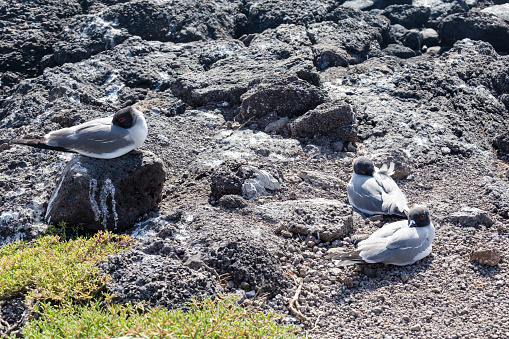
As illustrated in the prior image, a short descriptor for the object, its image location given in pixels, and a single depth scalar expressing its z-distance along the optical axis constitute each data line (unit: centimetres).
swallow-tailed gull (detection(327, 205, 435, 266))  449
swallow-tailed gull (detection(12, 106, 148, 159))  530
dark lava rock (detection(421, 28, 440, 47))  1040
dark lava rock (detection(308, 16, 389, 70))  855
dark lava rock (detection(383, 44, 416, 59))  951
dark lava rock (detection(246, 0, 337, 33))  981
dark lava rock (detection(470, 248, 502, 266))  446
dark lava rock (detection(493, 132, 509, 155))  696
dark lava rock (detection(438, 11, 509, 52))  977
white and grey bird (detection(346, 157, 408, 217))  545
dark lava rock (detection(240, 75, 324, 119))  715
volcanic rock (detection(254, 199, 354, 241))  506
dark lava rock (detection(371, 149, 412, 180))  624
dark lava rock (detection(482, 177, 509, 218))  539
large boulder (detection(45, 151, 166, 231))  516
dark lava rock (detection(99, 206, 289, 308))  393
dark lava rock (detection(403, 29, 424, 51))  1011
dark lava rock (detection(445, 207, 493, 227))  512
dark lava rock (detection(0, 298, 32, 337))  373
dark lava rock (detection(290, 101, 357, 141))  679
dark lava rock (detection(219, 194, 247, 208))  542
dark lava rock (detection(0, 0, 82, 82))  853
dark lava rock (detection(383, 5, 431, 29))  1098
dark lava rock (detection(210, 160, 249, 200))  561
